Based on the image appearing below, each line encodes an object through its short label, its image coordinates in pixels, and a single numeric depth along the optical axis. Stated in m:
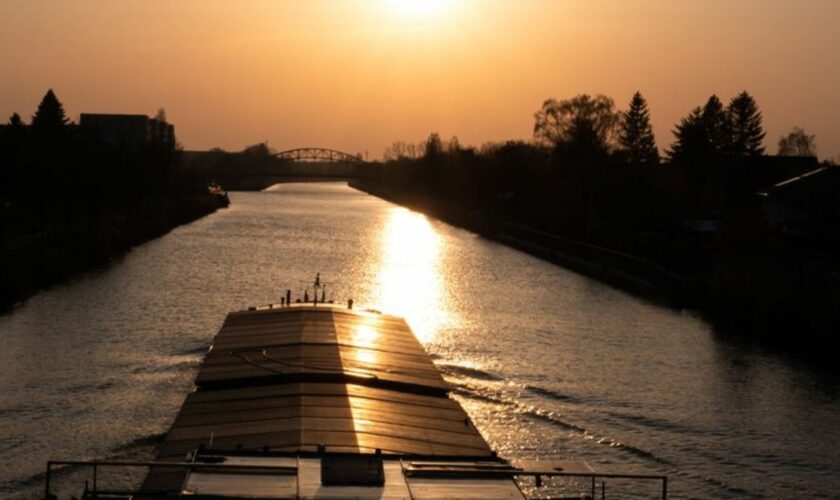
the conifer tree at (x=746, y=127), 139.50
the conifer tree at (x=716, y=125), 141.75
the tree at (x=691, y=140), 138.75
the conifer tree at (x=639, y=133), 158.12
